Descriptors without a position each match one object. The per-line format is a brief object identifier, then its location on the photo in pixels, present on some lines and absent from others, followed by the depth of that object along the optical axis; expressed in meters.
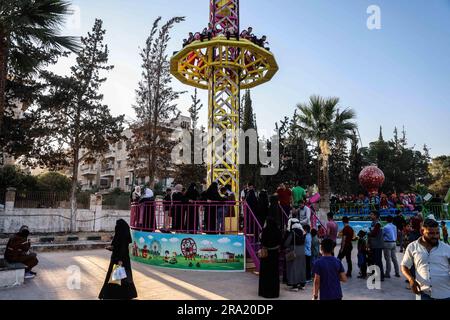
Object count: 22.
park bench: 7.21
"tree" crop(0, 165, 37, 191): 23.78
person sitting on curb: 8.11
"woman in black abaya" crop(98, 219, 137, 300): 5.97
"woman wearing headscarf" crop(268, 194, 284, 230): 8.29
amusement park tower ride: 11.49
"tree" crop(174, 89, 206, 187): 29.16
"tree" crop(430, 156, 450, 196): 42.22
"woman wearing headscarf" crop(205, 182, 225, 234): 9.34
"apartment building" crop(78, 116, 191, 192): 48.38
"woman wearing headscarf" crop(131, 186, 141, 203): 11.48
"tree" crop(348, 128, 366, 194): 35.72
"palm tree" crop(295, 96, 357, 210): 22.86
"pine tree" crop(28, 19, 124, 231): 23.00
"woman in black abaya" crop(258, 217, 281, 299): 6.66
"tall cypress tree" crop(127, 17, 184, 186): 25.80
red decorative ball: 20.94
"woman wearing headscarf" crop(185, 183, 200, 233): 9.33
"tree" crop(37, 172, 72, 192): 32.09
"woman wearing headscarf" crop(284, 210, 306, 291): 7.36
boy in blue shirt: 4.21
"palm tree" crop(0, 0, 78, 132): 9.28
